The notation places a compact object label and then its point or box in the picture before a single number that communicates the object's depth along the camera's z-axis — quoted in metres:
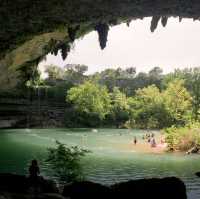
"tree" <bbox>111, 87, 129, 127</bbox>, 114.25
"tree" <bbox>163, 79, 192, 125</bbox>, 102.00
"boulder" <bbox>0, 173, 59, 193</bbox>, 19.14
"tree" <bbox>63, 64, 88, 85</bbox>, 141.25
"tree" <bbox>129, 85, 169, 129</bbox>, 104.94
